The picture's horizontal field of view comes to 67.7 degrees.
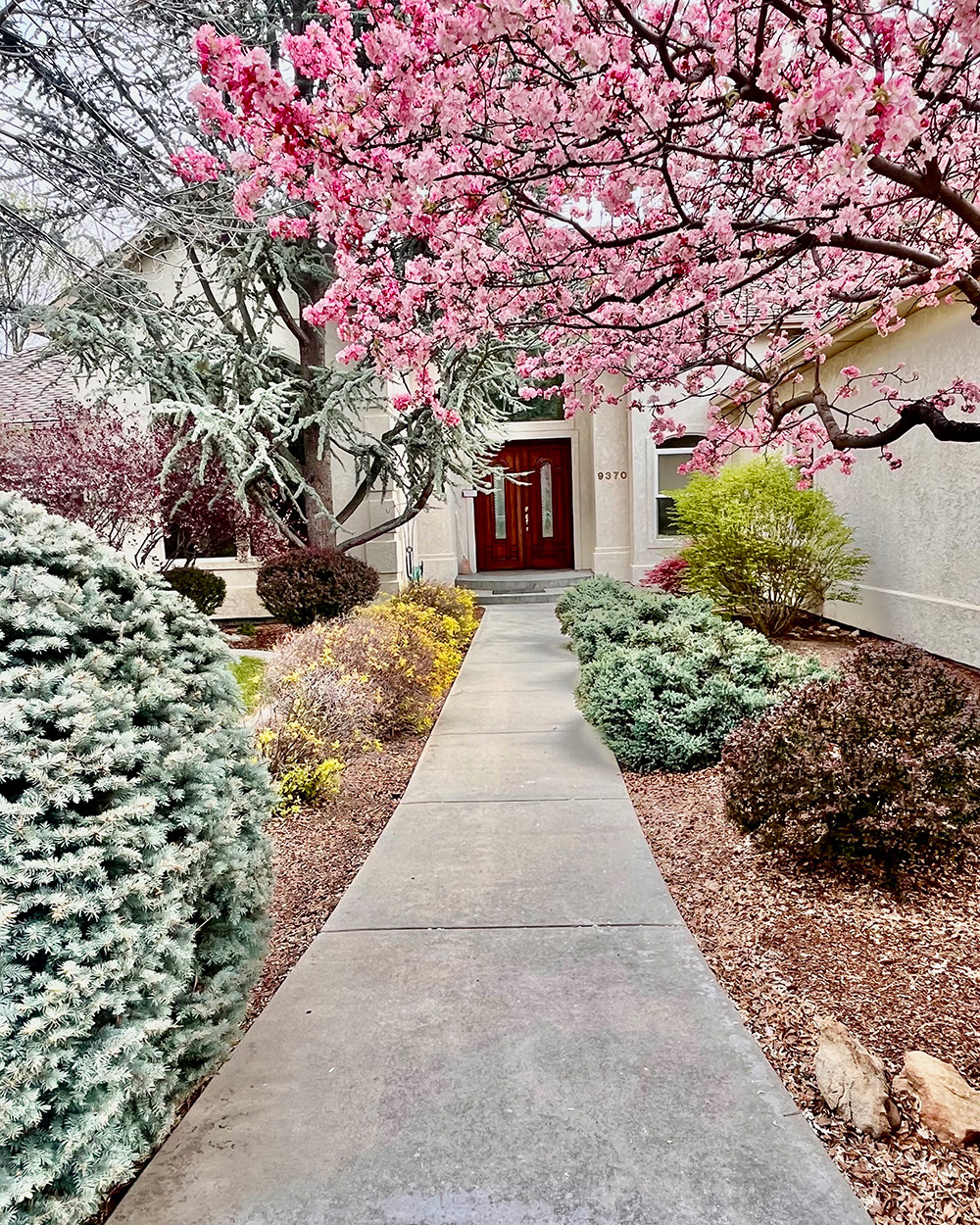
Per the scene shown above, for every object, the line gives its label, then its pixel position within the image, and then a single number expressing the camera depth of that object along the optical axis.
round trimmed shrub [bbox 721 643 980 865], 3.06
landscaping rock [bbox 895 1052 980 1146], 1.79
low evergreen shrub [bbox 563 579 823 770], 4.79
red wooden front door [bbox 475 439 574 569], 17.52
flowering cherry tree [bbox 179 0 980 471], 2.44
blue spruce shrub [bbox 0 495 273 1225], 1.38
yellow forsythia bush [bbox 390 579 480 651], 9.71
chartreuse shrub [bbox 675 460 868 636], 8.77
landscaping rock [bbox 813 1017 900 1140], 1.84
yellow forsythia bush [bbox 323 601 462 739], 5.84
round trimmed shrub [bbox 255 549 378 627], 9.72
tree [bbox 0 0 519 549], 4.83
